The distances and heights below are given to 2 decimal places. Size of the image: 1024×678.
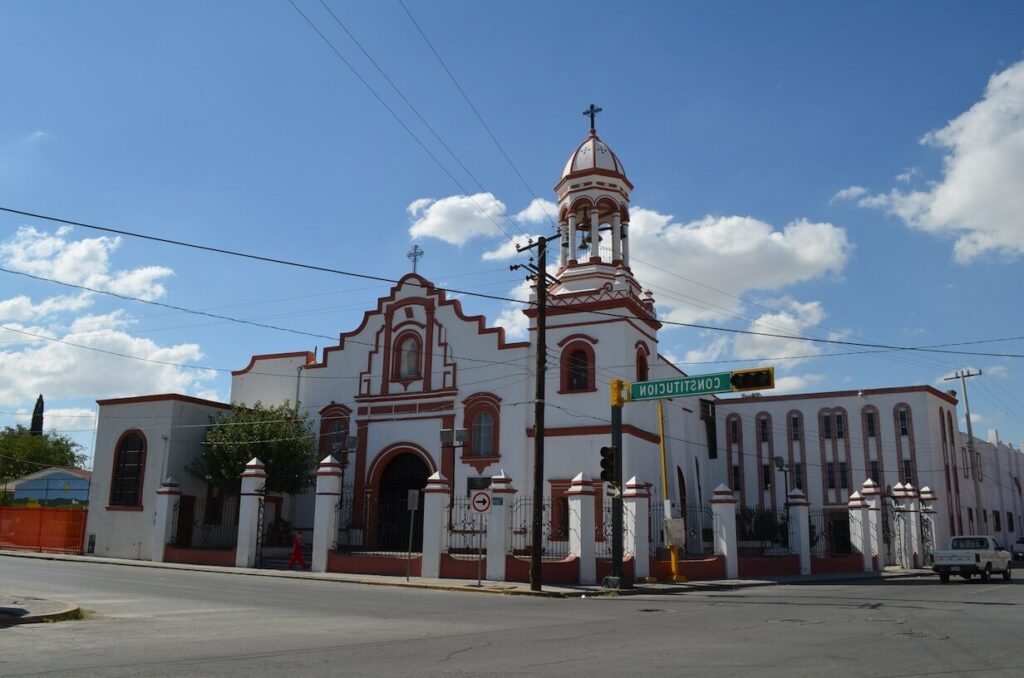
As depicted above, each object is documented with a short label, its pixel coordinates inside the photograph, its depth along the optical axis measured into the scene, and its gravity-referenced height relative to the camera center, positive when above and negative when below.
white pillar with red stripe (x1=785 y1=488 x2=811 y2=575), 29.42 -0.23
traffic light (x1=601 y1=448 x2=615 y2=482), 21.66 +1.32
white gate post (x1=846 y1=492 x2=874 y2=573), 32.25 -0.31
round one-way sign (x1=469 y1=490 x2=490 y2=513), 22.12 +0.31
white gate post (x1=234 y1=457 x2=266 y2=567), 27.66 +0.03
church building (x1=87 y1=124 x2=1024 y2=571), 30.44 +4.02
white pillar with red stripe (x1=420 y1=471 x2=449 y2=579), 24.28 -0.28
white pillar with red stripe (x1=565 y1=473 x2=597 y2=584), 23.02 -0.35
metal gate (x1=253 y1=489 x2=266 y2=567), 27.92 -0.69
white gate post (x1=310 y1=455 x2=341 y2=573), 26.38 +0.03
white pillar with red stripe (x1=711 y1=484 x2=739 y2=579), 26.16 -0.37
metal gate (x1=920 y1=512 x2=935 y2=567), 37.31 -0.81
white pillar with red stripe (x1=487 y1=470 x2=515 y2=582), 23.36 -0.54
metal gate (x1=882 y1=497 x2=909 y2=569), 36.06 -0.54
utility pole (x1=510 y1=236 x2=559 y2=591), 21.02 +2.44
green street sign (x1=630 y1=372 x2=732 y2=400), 20.69 +3.31
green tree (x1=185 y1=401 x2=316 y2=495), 31.27 +2.26
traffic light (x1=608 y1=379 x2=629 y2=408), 22.30 +3.27
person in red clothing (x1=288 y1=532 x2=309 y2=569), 27.11 -1.38
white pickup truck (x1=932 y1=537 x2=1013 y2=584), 25.64 -1.15
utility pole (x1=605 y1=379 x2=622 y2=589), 21.45 +0.25
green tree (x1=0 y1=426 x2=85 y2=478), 76.85 +5.21
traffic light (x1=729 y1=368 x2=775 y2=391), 19.55 +3.23
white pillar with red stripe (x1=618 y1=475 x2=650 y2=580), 23.58 -0.28
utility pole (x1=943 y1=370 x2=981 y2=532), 46.97 +3.34
